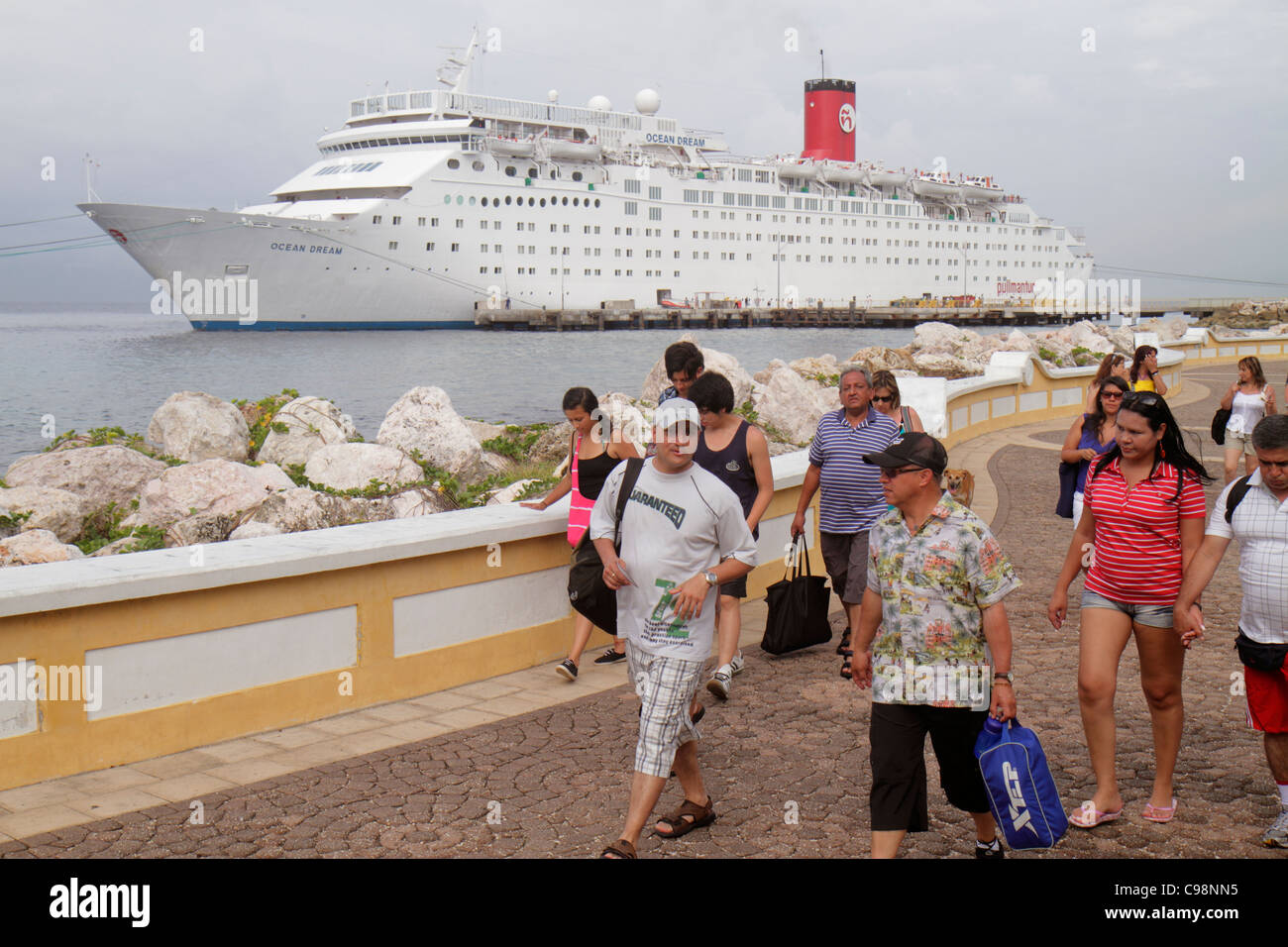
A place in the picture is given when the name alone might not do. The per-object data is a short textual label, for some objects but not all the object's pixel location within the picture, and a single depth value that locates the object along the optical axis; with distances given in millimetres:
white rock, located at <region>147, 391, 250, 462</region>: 13406
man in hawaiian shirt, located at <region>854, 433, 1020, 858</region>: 3506
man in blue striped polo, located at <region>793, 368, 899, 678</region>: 5953
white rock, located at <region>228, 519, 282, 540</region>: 8516
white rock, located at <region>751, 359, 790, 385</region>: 18703
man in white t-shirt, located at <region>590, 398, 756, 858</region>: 3875
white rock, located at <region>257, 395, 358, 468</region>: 13102
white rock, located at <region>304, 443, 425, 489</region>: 10734
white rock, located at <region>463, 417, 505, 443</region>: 15156
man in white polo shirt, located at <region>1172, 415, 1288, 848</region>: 3732
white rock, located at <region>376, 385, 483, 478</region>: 11914
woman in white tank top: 9211
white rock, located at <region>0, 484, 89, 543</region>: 9945
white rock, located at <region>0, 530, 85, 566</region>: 7797
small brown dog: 7598
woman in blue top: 6086
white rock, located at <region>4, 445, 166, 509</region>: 10953
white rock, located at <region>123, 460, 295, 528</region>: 9711
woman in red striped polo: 4047
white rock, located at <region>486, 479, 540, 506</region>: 9688
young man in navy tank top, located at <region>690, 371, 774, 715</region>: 5535
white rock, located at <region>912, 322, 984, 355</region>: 27453
